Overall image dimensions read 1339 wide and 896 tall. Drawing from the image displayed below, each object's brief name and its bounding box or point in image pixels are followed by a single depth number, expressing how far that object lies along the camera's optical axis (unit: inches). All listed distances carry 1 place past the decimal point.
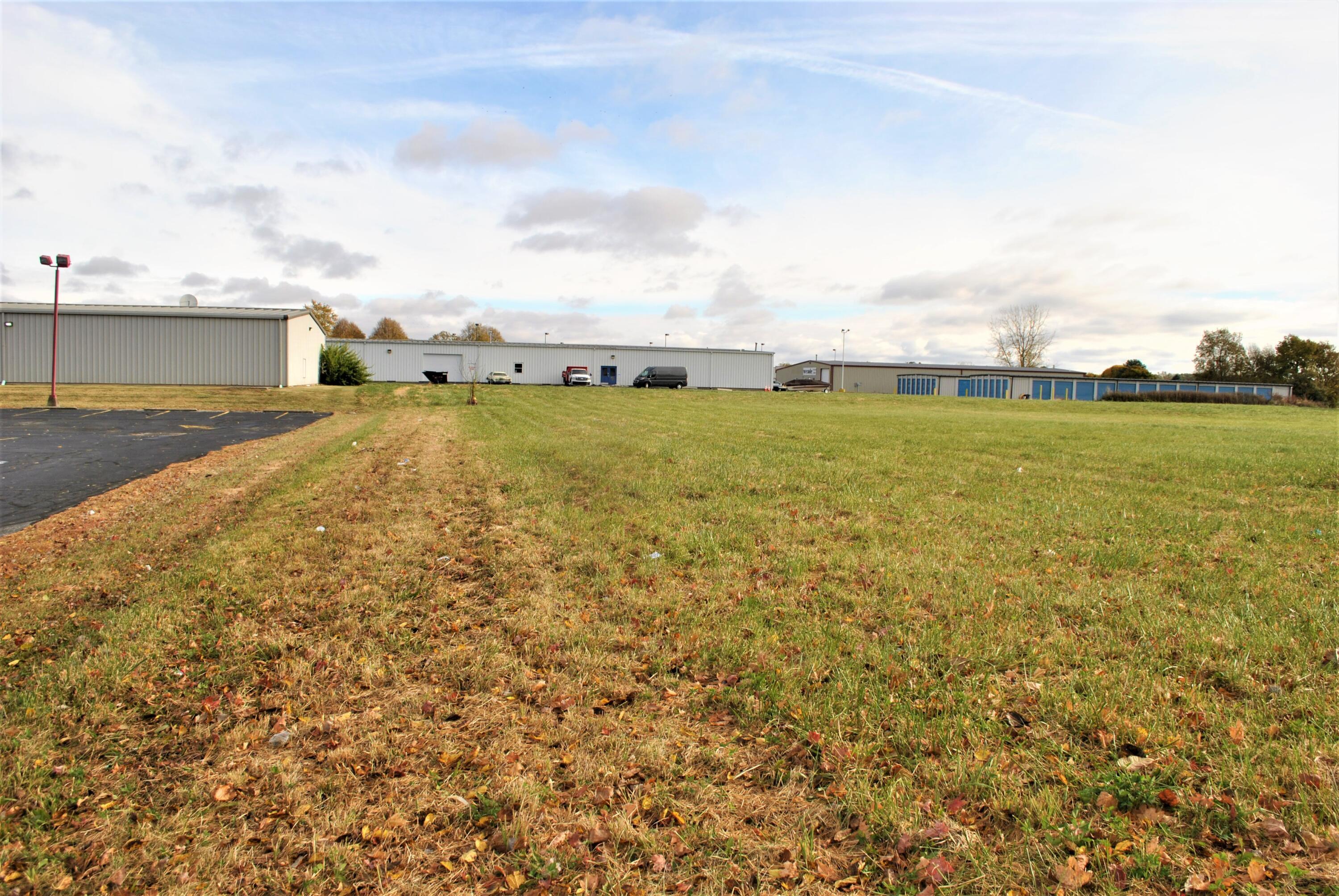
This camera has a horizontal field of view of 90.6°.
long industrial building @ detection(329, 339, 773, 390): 2037.4
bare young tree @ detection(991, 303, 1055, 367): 3105.3
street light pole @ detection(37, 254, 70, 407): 850.9
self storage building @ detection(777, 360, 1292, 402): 2691.9
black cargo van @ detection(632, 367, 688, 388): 1921.8
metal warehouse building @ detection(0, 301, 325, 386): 1259.2
